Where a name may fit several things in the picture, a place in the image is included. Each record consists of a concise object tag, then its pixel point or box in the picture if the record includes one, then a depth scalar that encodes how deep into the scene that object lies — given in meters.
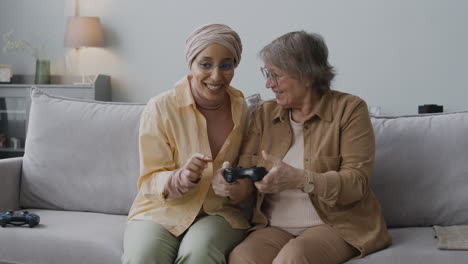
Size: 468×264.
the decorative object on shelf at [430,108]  3.88
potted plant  4.92
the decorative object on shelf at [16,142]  4.78
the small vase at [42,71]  4.92
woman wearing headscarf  1.91
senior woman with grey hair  1.83
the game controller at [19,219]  2.19
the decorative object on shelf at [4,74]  4.87
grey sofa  2.07
